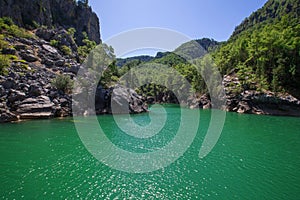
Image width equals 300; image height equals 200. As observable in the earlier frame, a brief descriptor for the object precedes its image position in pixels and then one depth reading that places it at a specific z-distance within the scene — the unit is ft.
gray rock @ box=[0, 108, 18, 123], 104.88
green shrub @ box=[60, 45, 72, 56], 231.71
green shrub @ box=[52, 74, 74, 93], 148.66
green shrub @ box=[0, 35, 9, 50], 168.01
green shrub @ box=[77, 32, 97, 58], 262.71
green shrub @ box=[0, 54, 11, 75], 125.45
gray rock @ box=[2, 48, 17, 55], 166.46
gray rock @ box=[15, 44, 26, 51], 183.96
